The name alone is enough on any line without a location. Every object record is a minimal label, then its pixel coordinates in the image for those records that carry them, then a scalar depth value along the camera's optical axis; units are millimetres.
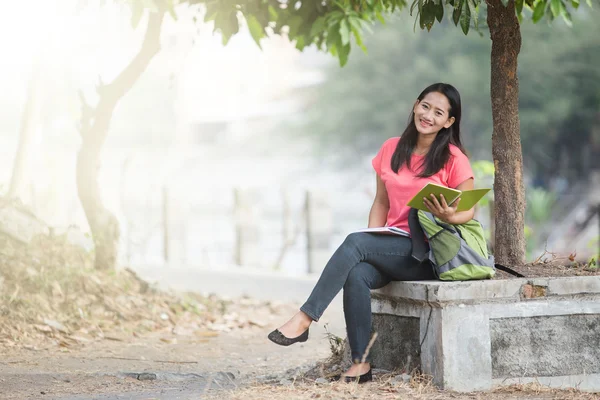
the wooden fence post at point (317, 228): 25718
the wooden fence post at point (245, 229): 28726
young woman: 8956
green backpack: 8790
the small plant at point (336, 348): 10454
